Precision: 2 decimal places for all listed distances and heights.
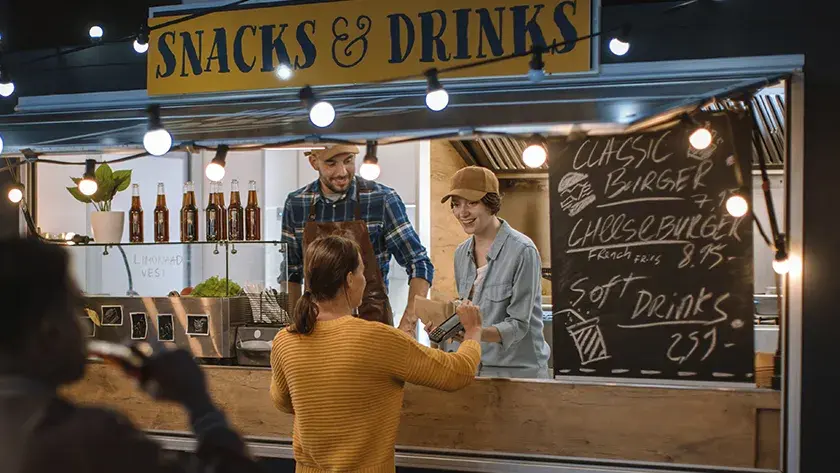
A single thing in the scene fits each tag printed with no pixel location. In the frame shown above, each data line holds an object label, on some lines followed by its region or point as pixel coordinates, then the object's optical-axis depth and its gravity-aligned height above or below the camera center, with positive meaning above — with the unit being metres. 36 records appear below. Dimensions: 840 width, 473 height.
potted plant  5.10 +0.09
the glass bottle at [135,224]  5.33 -0.03
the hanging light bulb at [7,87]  5.42 +0.75
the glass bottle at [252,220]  5.18 -0.01
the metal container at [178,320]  4.78 -0.53
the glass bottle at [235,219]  5.21 +0.00
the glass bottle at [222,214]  5.17 +0.02
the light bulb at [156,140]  4.22 +0.35
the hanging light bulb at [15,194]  5.09 +0.13
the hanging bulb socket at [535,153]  4.11 +0.29
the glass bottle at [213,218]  5.15 +0.00
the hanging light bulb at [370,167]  4.23 +0.23
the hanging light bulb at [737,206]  4.09 +0.06
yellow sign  4.63 +0.91
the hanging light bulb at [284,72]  4.98 +0.77
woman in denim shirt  4.44 -0.30
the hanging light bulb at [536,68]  3.97 +0.64
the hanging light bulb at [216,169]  4.38 +0.23
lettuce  4.79 -0.36
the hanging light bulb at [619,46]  4.45 +0.82
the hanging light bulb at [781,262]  4.07 -0.18
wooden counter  4.16 -0.93
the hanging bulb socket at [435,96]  3.96 +0.52
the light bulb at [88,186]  4.64 +0.16
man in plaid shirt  4.95 +0.02
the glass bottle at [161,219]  5.30 -0.01
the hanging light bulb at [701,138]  4.09 +0.35
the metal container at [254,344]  4.73 -0.63
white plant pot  5.09 -0.05
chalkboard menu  4.17 -0.17
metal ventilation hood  6.25 +0.53
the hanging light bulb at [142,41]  4.92 +0.96
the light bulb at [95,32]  5.64 +1.11
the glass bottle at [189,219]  5.18 +0.00
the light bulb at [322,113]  4.08 +0.45
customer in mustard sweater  3.30 -0.53
